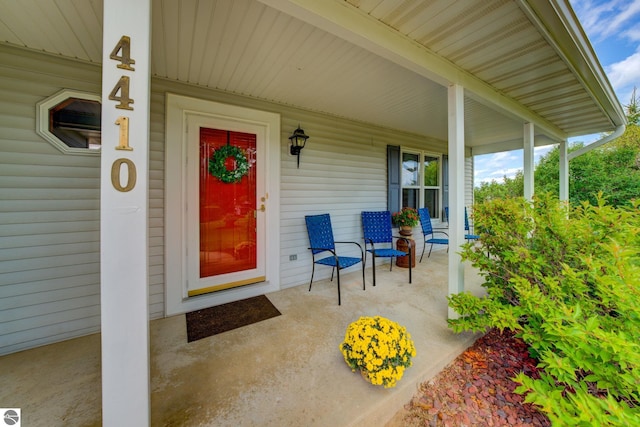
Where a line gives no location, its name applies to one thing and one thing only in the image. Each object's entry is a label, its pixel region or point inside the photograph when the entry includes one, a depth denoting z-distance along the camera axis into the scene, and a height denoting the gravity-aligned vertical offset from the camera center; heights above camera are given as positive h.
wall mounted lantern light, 3.02 +0.97
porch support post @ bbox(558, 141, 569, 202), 4.64 +0.86
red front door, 2.67 +0.13
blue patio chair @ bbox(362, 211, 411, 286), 3.86 -0.24
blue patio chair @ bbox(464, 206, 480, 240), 4.80 -0.50
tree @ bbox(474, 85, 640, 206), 6.63 +1.30
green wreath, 2.69 +0.59
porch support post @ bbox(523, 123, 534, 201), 3.48 +0.82
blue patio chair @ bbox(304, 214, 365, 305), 2.94 -0.37
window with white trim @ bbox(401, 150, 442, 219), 4.79 +0.71
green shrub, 1.04 -0.53
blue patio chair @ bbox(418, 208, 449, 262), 4.62 -0.19
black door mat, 2.16 -1.09
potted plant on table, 4.05 -0.13
